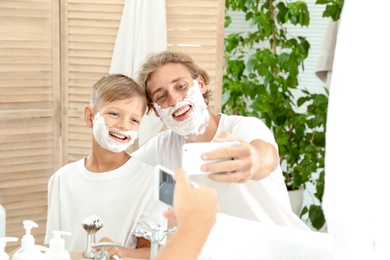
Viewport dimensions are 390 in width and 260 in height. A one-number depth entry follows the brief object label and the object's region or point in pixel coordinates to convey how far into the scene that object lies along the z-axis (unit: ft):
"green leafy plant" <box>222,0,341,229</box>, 8.41
